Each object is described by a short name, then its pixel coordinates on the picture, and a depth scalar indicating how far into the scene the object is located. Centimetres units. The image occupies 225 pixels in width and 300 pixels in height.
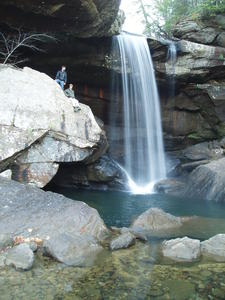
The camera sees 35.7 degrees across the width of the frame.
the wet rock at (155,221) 1080
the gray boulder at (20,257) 709
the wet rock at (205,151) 2177
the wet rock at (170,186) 1916
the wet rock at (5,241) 789
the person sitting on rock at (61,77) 1622
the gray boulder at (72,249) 760
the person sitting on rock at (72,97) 1471
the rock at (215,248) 825
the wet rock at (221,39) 2161
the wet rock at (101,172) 1953
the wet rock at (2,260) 714
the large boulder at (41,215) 859
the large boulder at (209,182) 1703
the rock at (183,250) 806
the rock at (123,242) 846
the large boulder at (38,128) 1252
